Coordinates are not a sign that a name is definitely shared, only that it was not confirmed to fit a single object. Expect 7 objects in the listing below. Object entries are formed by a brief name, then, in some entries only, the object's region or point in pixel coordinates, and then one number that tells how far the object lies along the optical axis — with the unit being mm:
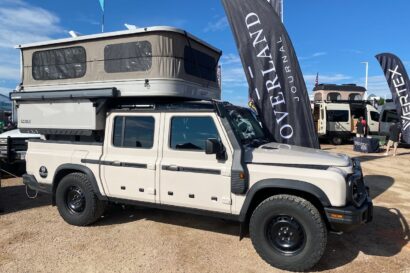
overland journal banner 6859
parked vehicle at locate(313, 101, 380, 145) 23453
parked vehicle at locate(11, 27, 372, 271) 4516
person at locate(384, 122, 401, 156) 16234
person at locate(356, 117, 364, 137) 21327
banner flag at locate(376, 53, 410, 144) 14180
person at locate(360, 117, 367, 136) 21891
